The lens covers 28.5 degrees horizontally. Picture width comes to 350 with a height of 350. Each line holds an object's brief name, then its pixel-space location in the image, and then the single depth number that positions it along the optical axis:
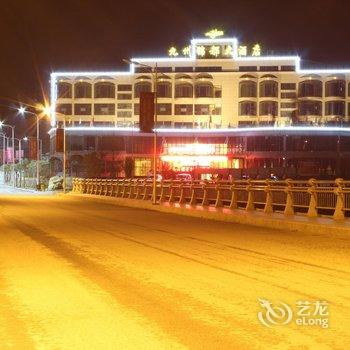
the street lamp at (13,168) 97.89
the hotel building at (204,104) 113.56
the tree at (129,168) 107.75
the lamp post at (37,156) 76.76
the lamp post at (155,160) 36.81
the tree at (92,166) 89.25
